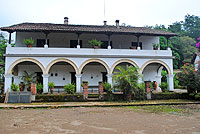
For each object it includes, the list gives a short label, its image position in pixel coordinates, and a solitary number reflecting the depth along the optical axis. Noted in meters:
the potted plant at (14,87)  13.73
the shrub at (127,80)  12.27
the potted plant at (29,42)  14.97
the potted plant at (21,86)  15.05
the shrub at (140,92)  12.39
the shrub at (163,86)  15.58
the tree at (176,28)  48.91
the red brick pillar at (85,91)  12.73
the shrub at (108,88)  13.05
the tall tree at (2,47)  23.33
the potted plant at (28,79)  15.51
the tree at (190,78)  12.96
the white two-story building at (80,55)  14.94
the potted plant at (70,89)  13.46
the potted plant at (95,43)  15.83
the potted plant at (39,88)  14.54
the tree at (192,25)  49.50
